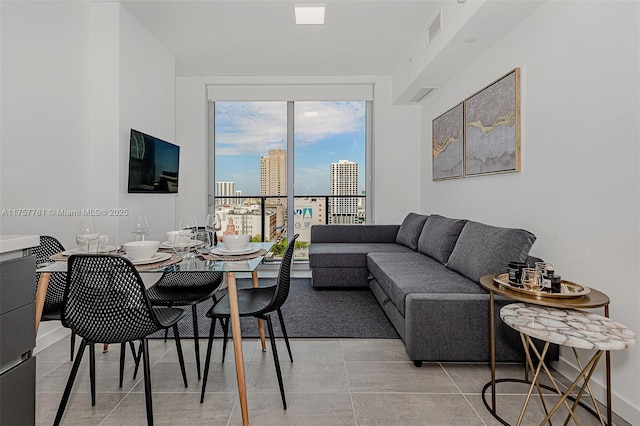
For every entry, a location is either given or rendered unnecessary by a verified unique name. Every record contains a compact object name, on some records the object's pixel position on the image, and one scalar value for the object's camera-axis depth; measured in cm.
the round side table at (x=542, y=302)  158
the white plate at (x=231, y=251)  211
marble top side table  135
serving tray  166
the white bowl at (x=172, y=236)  229
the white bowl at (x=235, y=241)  218
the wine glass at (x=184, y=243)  206
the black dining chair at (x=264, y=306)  188
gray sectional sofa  218
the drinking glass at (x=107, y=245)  192
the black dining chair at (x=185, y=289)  220
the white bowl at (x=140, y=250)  184
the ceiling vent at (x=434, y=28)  309
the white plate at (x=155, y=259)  181
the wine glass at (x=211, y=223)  244
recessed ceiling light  317
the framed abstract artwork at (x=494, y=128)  270
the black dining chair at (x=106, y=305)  157
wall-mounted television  332
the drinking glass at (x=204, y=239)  229
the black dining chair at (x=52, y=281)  212
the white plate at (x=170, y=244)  227
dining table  171
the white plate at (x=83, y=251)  192
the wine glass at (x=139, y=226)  214
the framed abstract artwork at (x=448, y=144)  375
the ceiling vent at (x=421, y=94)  436
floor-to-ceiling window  532
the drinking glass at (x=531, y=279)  179
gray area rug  285
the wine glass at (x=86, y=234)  188
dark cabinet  109
